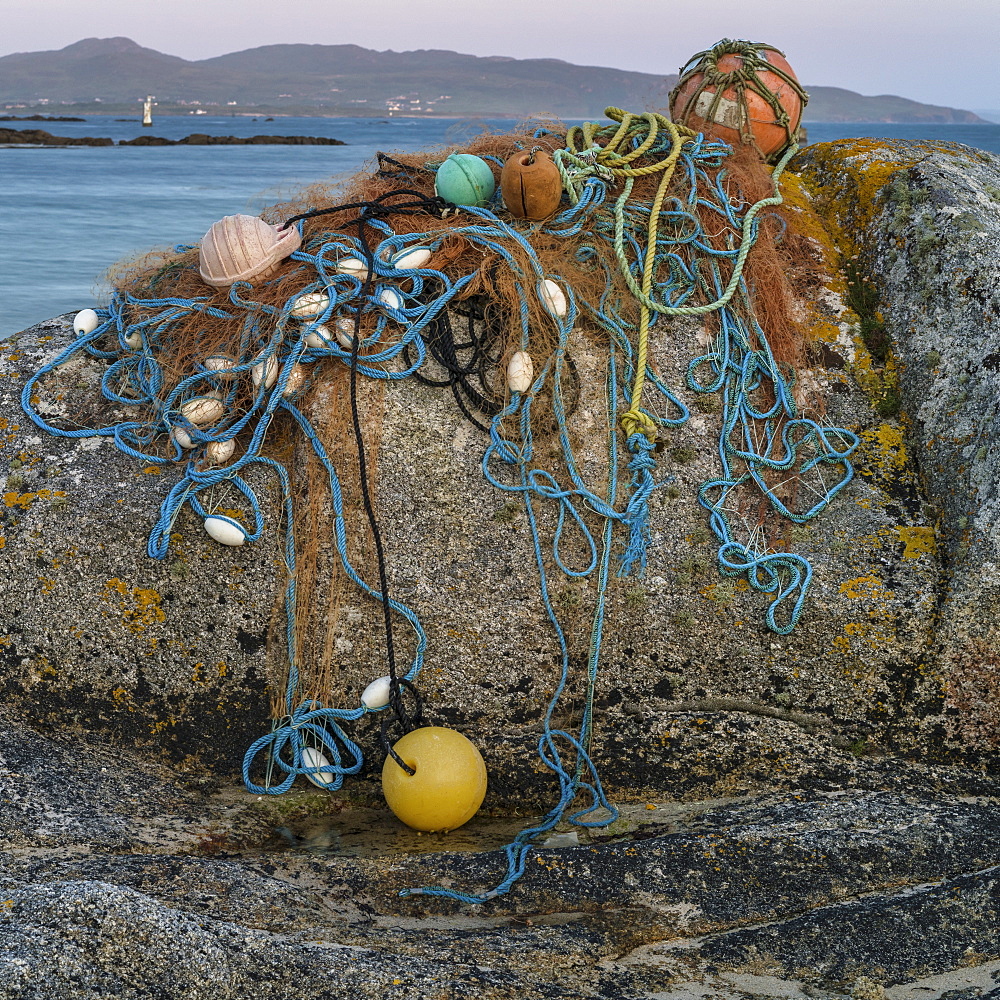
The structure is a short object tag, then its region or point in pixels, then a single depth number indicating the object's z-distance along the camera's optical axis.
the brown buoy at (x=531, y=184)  3.90
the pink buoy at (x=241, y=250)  3.90
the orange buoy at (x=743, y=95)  4.65
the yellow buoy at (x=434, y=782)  3.17
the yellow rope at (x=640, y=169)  3.83
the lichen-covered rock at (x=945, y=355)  3.45
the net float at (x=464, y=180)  4.07
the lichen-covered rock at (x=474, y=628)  3.53
